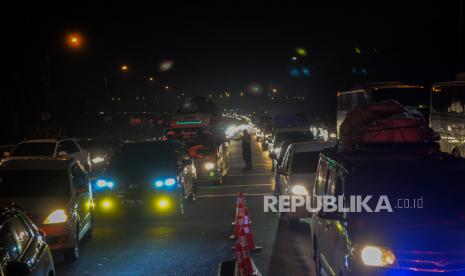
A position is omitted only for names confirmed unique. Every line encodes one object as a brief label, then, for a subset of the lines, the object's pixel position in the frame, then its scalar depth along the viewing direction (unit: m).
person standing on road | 26.81
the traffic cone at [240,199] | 10.81
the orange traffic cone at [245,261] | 6.68
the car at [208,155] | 21.78
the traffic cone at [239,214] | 10.53
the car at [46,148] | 22.33
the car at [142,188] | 14.57
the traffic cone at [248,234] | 10.45
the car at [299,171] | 12.43
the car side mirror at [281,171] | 12.85
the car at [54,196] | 10.24
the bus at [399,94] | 28.91
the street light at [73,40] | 38.62
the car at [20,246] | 5.22
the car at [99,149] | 27.86
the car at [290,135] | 25.84
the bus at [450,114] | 19.11
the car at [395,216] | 5.86
